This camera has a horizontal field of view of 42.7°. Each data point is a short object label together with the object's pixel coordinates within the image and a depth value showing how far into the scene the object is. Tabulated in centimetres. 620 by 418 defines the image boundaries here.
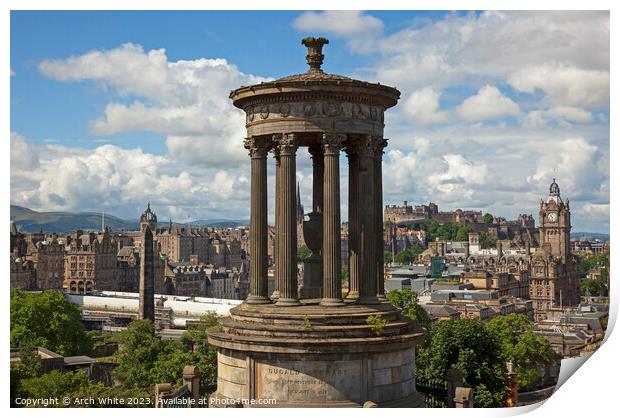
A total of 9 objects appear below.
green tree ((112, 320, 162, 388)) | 6538
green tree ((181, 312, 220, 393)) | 4803
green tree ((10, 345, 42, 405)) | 4393
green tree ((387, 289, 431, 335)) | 6888
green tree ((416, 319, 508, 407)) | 4591
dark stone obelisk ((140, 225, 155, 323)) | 11962
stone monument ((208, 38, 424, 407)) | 2217
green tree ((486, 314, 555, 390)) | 7838
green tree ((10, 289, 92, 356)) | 7175
